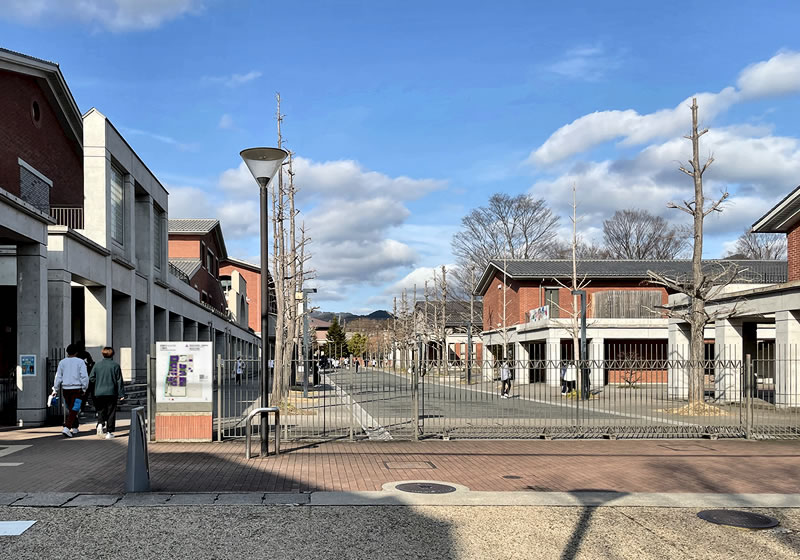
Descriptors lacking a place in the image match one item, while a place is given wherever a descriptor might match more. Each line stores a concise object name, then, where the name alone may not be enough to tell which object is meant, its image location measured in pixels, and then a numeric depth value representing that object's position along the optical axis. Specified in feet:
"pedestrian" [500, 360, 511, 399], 88.09
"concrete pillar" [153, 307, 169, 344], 111.24
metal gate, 51.57
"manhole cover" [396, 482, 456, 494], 31.48
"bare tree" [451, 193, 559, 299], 220.43
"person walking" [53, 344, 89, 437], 48.21
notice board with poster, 45.42
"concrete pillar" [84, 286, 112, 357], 75.51
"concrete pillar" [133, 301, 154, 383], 98.07
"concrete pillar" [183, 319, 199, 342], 137.77
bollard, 29.65
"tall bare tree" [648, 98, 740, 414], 76.43
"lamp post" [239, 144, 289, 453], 40.73
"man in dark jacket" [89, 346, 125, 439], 47.47
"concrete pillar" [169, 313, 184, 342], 122.72
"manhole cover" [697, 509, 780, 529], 26.23
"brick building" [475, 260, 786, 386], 141.69
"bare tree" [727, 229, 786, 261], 245.86
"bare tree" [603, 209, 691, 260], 232.32
